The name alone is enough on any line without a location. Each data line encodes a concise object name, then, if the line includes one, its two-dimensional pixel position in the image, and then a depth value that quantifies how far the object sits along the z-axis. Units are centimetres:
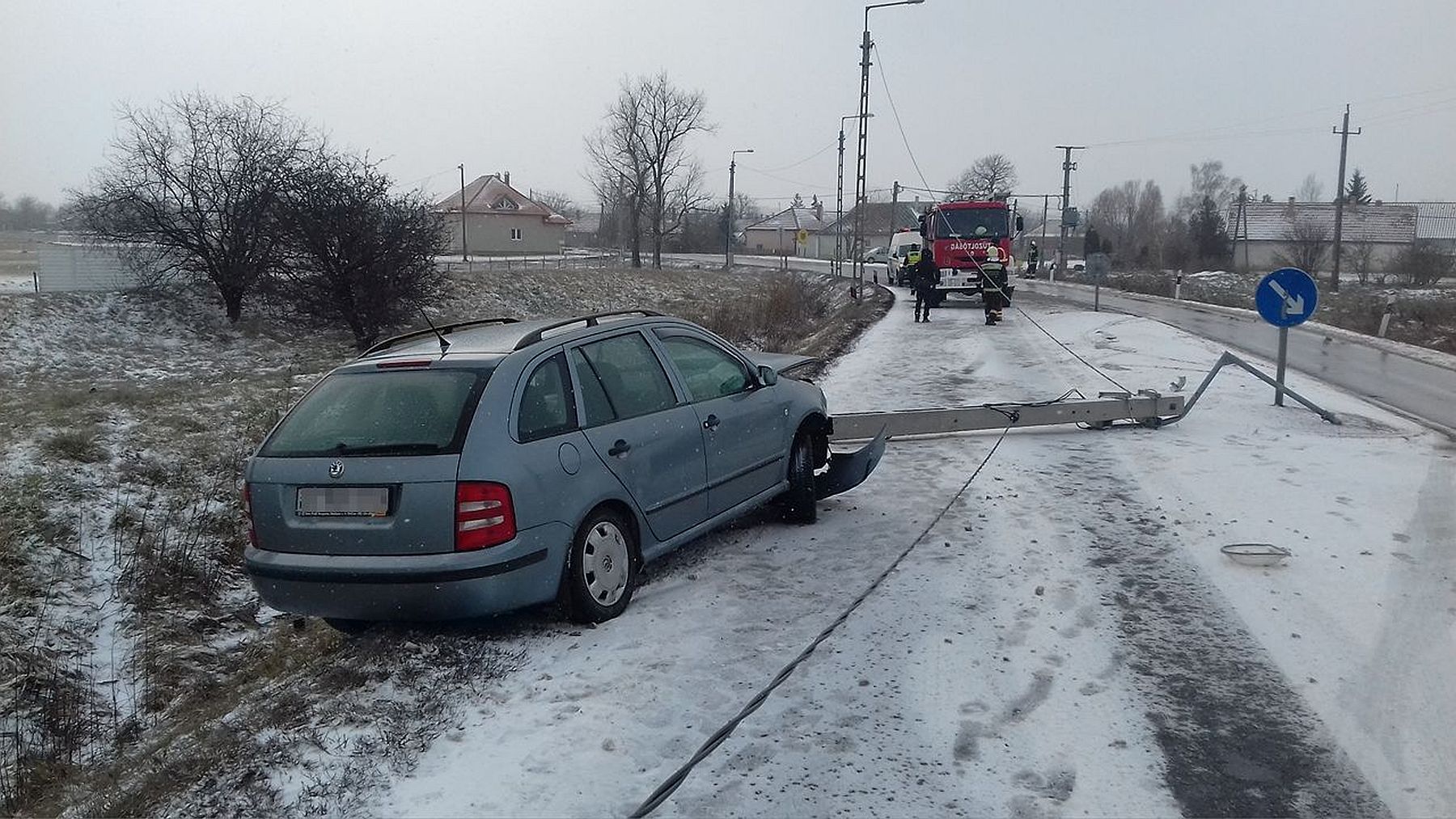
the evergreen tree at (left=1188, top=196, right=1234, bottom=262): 7180
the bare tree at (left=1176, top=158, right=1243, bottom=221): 12075
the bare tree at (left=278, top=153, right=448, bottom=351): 2384
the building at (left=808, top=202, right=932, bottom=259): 11203
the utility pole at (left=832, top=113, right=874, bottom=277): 3893
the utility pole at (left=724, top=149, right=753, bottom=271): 6681
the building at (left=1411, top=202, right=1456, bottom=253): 8088
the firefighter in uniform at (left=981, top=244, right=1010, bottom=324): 2389
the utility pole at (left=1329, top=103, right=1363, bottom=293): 4609
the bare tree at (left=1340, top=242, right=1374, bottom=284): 5194
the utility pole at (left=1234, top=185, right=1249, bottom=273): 7750
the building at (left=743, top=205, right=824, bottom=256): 12694
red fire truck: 2947
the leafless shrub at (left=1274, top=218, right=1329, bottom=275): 5372
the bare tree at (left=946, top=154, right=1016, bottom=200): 8925
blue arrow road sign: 1031
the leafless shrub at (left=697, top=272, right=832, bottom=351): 2025
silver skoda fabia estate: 467
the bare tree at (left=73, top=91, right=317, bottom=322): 2459
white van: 4700
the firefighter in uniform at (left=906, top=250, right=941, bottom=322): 2569
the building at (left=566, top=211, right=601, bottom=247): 13638
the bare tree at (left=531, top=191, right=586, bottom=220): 14288
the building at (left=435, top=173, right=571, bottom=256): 8444
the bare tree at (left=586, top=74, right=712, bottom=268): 7144
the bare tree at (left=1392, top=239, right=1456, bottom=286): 4509
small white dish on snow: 612
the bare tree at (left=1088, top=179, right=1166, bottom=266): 9625
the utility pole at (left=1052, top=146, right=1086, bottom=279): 6638
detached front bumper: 768
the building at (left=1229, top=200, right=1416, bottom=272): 7900
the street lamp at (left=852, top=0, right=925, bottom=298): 3025
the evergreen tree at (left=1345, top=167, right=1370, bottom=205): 9875
